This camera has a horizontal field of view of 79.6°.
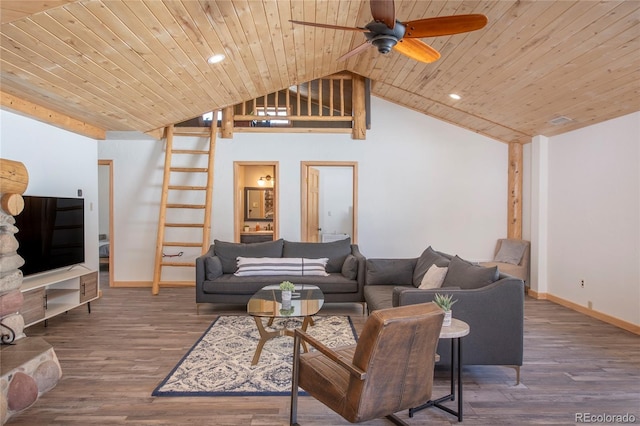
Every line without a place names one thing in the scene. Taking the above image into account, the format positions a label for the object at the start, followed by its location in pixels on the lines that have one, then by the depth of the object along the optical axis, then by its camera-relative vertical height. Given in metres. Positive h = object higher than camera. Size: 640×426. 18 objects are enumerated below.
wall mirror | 9.06 +0.10
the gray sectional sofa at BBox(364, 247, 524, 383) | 2.95 -0.84
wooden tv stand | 3.80 -0.97
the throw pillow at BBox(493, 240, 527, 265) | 6.02 -0.68
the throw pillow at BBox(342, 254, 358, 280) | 4.92 -0.77
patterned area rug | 2.88 -1.34
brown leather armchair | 1.92 -0.83
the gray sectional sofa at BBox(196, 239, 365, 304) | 4.79 -0.88
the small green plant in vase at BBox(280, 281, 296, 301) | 3.64 -0.78
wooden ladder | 6.07 +0.00
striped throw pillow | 5.07 -0.77
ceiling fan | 2.34 +1.18
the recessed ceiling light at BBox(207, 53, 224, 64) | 4.09 +1.62
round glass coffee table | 3.30 -0.90
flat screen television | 4.00 -0.29
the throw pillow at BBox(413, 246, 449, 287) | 4.20 -0.61
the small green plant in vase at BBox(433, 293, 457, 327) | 2.49 -0.63
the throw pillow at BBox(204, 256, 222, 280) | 4.83 -0.75
